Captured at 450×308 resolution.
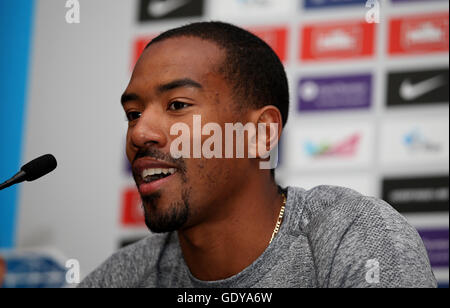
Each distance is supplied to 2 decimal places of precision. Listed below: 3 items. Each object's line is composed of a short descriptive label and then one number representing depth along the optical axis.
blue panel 4.83
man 4.13
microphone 4.09
